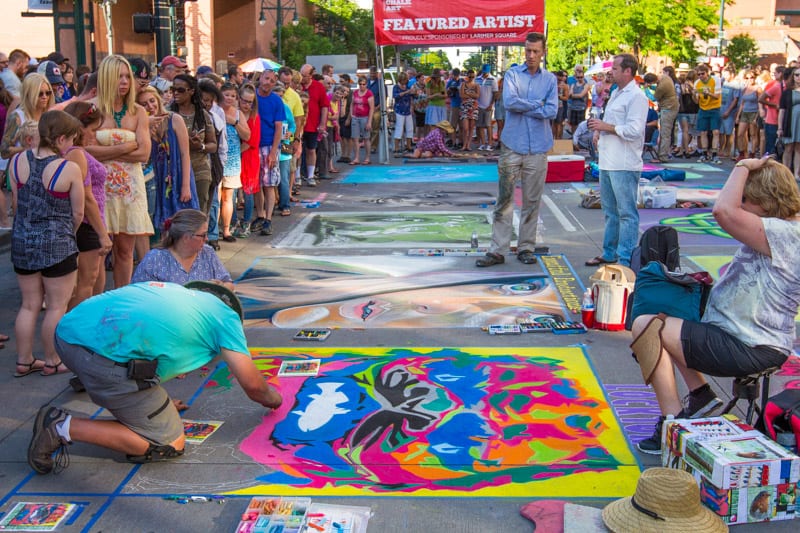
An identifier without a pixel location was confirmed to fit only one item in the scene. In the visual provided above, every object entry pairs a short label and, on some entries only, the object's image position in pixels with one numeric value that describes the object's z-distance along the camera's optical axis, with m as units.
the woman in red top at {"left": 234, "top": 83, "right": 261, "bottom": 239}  9.76
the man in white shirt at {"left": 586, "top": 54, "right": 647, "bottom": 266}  7.73
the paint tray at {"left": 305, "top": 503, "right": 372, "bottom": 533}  3.57
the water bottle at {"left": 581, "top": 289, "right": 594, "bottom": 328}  6.45
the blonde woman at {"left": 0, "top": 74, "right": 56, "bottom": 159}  6.56
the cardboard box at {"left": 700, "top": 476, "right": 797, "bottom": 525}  3.61
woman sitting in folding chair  3.98
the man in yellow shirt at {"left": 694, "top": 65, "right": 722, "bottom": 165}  17.77
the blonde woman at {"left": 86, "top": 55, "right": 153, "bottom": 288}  6.57
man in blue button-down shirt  8.14
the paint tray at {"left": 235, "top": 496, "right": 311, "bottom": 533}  3.52
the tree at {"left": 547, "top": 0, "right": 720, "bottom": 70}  44.06
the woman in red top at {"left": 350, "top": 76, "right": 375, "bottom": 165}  17.52
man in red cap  10.52
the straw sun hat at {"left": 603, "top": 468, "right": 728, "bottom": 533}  3.43
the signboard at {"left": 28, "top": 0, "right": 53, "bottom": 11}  28.44
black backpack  4.75
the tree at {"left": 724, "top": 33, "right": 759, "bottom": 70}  63.81
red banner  16.95
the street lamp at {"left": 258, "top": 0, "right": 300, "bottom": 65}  44.16
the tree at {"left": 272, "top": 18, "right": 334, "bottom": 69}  46.06
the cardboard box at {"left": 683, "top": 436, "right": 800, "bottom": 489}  3.57
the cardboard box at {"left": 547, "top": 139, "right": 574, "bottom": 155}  17.27
